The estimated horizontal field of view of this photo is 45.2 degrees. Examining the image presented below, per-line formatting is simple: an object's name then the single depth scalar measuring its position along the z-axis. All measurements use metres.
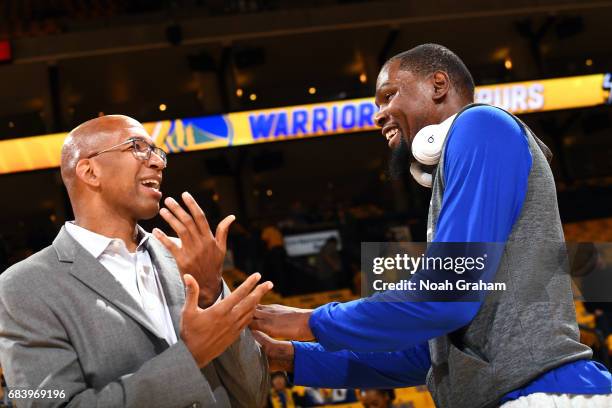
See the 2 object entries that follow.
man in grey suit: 1.91
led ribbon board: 12.49
